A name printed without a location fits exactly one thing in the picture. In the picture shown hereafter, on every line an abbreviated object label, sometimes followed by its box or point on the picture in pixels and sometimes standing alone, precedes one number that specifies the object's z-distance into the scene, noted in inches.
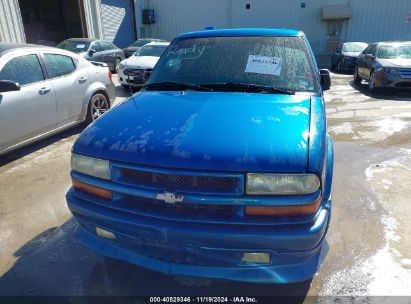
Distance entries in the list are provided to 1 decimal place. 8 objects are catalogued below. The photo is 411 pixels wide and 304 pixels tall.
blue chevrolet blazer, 74.8
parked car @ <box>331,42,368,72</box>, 609.0
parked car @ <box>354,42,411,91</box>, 359.7
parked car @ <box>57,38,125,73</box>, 470.3
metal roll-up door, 735.7
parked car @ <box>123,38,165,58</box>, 645.7
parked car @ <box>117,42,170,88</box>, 373.4
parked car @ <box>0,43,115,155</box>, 173.0
